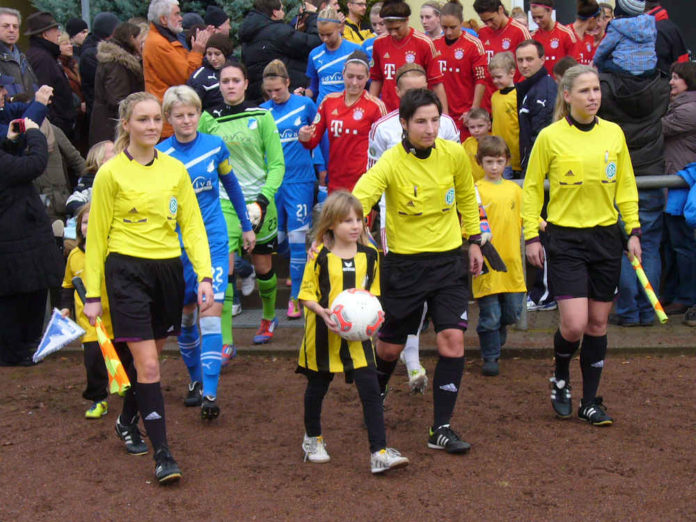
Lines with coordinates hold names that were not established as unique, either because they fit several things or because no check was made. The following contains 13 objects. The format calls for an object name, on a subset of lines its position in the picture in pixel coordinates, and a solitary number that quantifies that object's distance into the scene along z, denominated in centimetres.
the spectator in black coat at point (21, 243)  1590
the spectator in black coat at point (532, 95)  1723
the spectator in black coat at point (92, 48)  2186
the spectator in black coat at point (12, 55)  1892
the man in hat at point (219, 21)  2112
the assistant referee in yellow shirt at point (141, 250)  1064
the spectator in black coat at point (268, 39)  2089
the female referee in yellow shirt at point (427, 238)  1128
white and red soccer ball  1020
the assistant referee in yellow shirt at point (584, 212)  1185
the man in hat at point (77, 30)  2350
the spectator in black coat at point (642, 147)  1636
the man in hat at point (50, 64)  2080
